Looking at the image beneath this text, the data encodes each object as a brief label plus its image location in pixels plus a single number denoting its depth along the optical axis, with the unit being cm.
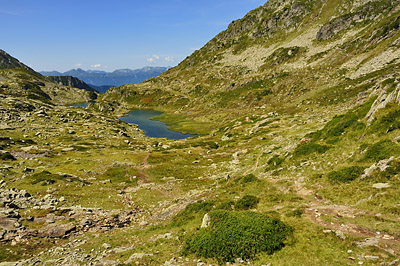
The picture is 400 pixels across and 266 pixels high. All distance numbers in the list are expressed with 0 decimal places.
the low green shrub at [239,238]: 1504
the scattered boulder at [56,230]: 2492
